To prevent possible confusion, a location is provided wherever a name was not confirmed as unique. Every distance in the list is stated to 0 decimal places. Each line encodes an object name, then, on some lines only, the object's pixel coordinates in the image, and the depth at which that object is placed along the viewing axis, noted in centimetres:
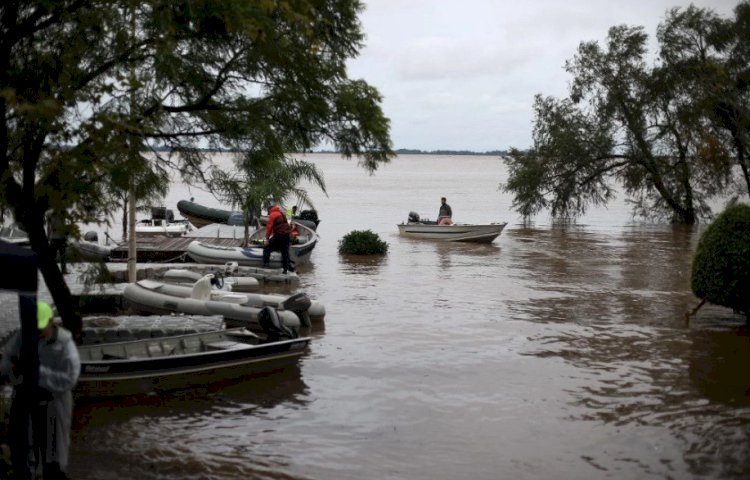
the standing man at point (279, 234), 2247
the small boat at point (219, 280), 1777
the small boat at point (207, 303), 1495
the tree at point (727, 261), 1470
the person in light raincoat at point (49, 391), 648
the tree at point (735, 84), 2430
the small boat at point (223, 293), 1573
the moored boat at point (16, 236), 2461
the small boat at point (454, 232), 3522
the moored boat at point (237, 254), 2452
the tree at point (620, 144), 4316
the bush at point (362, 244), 2947
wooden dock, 2670
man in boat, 3700
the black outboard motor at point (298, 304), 1523
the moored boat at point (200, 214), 4631
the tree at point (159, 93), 810
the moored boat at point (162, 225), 3606
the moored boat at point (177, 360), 1088
